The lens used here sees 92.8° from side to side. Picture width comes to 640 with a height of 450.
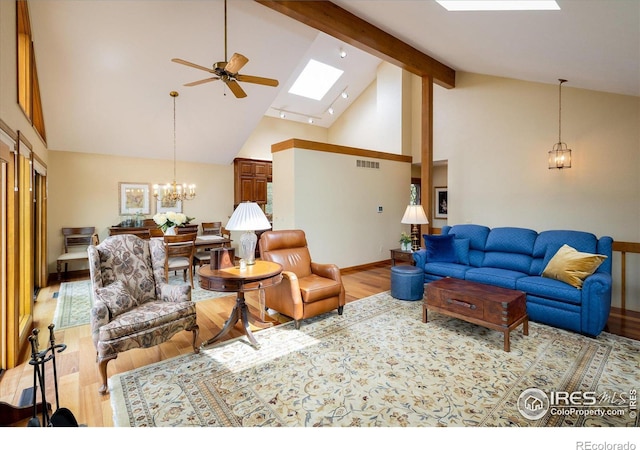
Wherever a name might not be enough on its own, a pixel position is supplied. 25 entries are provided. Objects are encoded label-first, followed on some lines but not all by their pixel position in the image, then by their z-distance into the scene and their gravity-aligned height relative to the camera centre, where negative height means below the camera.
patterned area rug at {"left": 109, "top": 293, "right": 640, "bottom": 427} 1.95 -1.23
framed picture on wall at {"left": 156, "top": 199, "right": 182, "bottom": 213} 6.75 +0.32
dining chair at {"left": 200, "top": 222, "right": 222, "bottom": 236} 7.16 -0.19
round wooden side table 2.70 -0.55
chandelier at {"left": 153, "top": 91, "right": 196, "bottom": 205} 6.13 +0.65
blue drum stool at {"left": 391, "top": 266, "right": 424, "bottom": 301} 4.21 -0.89
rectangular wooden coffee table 2.82 -0.84
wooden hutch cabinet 7.75 +1.07
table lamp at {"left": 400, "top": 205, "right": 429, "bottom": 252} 4.64 +0.06
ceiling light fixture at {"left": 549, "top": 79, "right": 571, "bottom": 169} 4.48 +0.99
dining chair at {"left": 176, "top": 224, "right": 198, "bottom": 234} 5.96 -0.18
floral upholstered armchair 2.31 -0.71
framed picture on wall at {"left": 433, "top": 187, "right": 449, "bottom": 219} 7.38 +0.42
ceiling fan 3.31 +1.69
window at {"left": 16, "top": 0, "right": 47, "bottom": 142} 3.54 +1.97
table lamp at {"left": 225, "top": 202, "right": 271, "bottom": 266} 2.93 -0.04
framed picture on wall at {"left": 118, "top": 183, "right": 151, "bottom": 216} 6.38 +0.47
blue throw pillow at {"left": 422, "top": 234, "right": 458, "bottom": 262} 4.58 -0.44
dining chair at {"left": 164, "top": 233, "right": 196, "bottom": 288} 4.39 -0.45
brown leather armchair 3.31 -0.72
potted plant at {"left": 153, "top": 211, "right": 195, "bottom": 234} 4.94 -0.01
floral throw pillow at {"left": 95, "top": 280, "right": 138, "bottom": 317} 2.49 -0.65
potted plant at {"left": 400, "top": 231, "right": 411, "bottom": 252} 5.59 -0.42
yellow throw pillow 3.16 -0.49
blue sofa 3.03 -0.64
